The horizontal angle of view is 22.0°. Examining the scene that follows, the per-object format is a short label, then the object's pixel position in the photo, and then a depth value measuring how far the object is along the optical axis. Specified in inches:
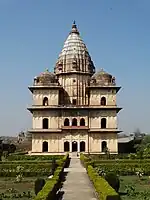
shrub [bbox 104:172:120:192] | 759.7
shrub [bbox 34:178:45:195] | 719.7
